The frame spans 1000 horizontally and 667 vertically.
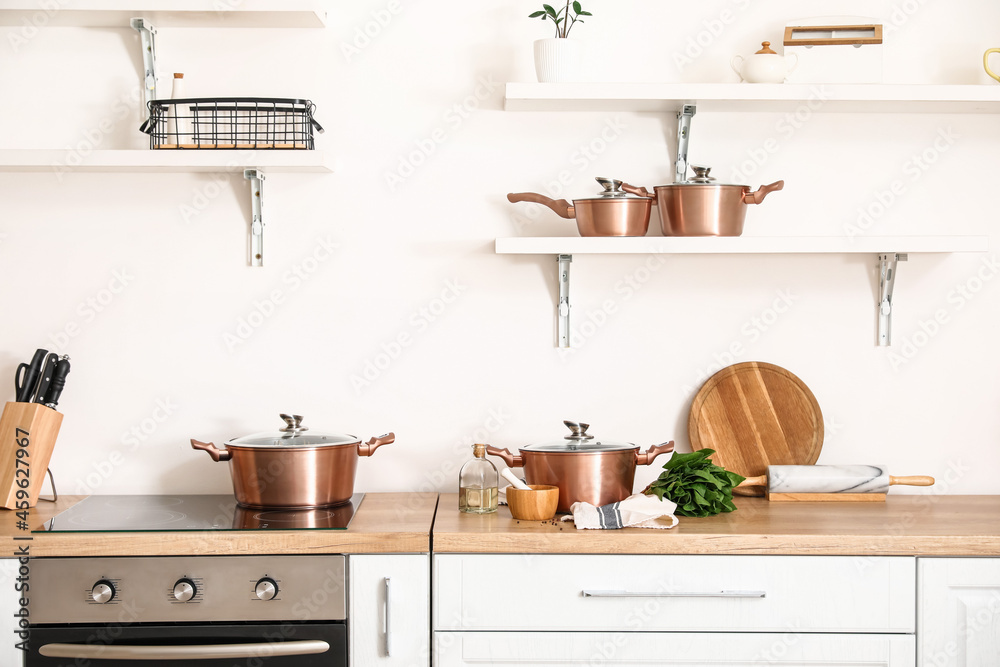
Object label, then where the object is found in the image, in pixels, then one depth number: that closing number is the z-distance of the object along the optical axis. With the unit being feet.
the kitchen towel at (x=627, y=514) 5.78
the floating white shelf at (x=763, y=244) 6.48
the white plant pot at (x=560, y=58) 6.66
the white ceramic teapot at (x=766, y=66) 6.68
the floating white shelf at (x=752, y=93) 6.56
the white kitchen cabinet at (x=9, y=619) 5.52
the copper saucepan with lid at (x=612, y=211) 6.58
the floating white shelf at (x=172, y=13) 6.55
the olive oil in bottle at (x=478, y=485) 6.29
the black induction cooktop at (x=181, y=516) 5.76
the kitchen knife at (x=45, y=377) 6.68
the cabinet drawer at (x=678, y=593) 5.61
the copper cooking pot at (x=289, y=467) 6.18
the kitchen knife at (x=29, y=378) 6.66
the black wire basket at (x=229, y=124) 6.64
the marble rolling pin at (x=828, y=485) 6.78
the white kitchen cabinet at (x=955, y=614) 5.63
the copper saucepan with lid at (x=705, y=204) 6.53
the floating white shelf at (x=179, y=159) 6.48
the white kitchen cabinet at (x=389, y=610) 5.61
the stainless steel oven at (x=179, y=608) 5.50
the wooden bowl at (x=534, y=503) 5.97
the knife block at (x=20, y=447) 6.43
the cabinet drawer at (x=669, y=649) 5.61
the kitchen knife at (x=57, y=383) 6.73
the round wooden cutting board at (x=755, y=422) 7.18
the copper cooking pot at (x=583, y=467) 6.16
